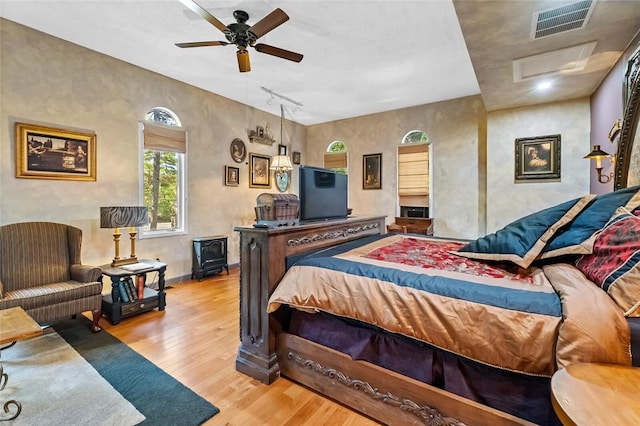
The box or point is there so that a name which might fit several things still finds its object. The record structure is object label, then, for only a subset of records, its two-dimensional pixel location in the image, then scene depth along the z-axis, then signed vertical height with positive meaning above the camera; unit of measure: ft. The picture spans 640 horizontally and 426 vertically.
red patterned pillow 3.41 -0.77
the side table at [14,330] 5.08 -2.31
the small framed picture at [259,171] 18.67 +2.52
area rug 5.45 -3.99
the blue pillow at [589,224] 4.60 -0.31
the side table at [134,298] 9.76 -3.28
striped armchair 8.08 -2.11
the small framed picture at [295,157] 22.31 +4.02
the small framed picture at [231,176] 16.91 +1.96
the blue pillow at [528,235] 5.25 -0.57
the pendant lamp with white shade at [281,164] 17.15 +2.65
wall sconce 9.89 +1.76
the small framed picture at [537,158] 13.80 +2.41
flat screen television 7.50 +0.38
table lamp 10.43 -0.44
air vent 6.85 +4.84
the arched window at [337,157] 21.59 +3.93
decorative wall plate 17.33 +3.58
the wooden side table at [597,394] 2.25 -1.69
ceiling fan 7.63 +5.20
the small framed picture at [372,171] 19.98 +2.58
